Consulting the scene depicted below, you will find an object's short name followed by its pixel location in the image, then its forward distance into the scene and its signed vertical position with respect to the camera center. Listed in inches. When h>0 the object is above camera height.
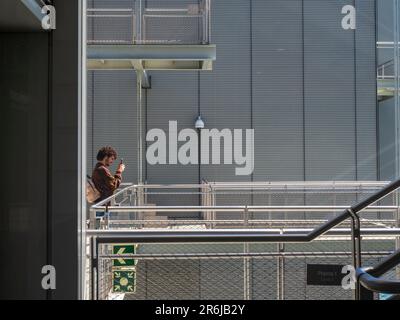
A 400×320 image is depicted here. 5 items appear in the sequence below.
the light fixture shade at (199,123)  758.5 +41.1
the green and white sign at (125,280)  277.4 -27.1
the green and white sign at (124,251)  265.6 -20.6
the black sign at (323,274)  194.7 -18.1
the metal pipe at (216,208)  358.9 -10.2
